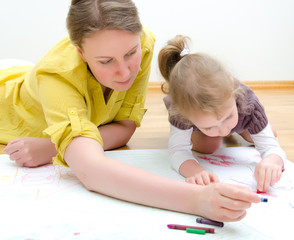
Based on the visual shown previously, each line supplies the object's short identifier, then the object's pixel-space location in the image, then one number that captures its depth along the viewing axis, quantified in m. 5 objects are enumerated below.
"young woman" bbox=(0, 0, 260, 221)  0.64
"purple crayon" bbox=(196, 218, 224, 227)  0.60
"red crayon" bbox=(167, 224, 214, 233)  0.59
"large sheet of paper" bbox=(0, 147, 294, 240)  0.59
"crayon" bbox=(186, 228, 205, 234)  0.58
